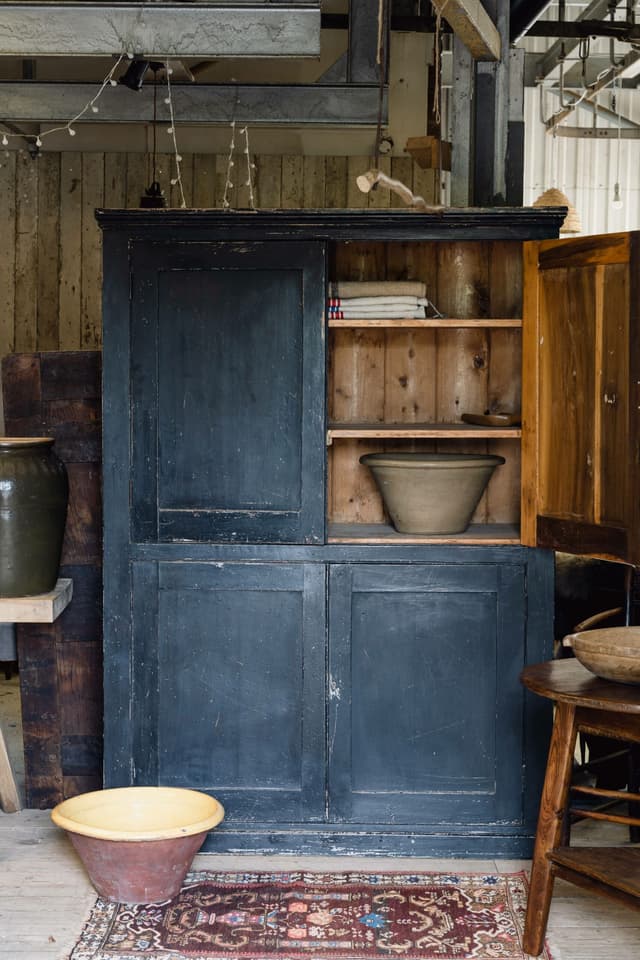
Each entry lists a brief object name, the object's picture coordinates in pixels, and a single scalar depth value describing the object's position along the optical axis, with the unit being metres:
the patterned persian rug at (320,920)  3.02
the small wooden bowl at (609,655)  2.91
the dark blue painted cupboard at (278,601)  3.61
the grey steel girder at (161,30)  3.44
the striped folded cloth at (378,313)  3.70
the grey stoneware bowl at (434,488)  3.64
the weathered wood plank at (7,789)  3.97
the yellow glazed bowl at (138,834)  3.15
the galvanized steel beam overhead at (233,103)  5.39
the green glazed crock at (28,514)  3.61
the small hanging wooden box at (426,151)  4.62
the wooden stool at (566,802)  2.87
